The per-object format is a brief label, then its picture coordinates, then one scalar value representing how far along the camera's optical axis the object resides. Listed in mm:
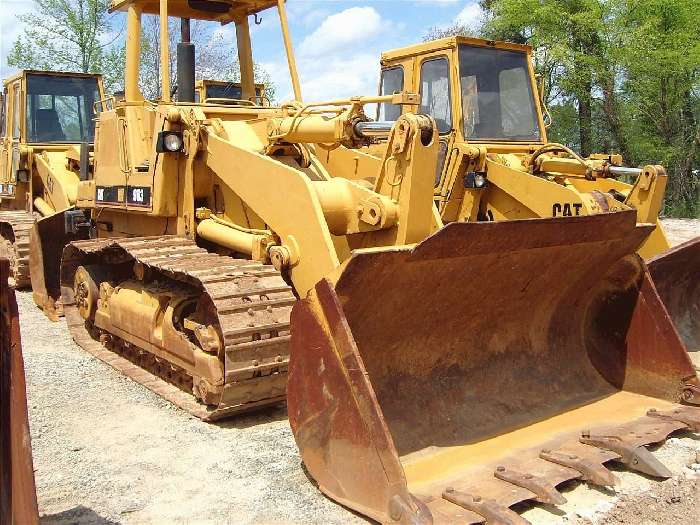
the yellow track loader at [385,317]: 3602
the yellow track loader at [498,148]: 7535
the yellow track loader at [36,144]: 9438
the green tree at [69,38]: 25500
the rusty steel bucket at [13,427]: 2717
